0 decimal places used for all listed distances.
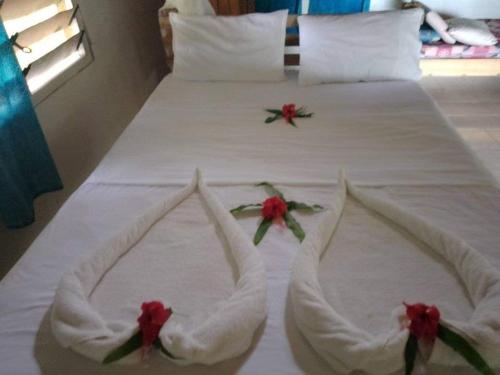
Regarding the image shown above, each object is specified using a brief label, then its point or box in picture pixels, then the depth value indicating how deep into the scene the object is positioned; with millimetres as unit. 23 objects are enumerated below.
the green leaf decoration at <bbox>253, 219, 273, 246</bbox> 1000
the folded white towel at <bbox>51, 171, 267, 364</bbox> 681
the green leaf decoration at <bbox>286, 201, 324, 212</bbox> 1099
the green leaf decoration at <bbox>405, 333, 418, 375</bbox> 646
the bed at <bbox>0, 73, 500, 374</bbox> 768
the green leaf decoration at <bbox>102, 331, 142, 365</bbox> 679
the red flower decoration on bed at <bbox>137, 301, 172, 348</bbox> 695
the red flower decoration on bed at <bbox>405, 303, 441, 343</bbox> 656
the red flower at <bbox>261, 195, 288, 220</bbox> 1059
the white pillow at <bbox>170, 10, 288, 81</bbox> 1979
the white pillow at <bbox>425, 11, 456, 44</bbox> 2394
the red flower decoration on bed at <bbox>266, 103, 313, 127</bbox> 1624
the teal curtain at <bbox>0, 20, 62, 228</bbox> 1256
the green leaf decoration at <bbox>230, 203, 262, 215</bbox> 1101
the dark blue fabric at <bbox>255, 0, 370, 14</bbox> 2498
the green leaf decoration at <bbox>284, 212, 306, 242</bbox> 1002
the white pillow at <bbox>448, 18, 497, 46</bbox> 2326
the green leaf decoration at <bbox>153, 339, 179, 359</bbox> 680
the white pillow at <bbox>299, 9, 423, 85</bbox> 1869
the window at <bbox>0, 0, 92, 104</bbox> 1477
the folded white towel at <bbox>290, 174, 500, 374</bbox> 642
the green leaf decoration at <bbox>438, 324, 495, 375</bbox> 618
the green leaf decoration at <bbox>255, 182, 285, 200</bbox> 1173
